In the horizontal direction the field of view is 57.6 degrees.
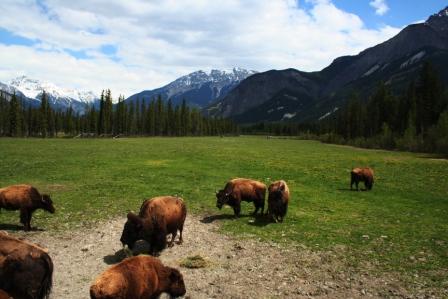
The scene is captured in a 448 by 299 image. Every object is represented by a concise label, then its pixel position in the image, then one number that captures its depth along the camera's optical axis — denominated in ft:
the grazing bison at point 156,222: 48.83
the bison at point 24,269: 33.40
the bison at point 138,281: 30.73
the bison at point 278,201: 72.54
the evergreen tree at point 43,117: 492.13
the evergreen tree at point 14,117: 442.91
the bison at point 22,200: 63.00
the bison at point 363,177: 117.29
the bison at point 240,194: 73.87
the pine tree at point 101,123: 527.81
